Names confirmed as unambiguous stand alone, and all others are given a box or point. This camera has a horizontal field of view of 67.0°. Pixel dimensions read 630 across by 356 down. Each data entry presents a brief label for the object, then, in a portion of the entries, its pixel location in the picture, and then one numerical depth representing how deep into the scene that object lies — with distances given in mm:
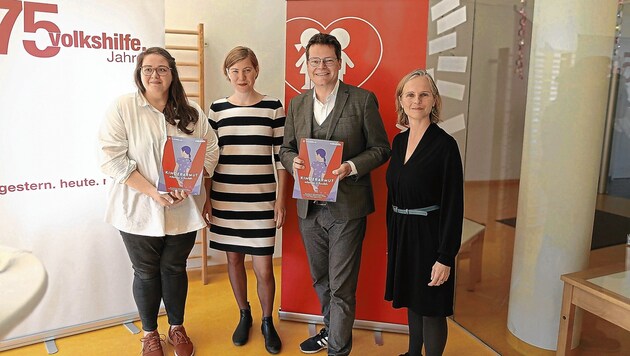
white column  2424
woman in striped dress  2676
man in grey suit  2418
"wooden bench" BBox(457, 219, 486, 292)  3412
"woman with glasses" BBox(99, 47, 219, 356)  2402
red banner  2797
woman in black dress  2094
